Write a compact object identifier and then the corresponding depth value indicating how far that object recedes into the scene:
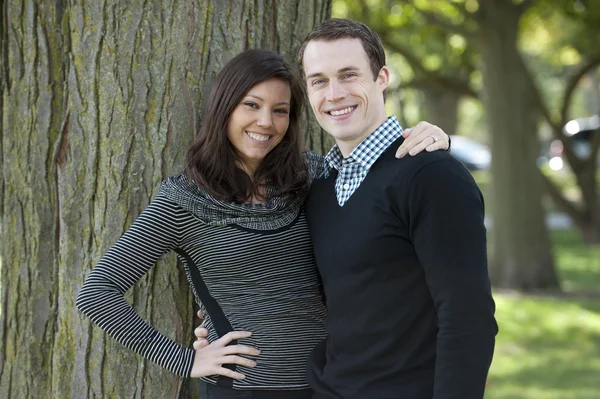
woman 2.68
